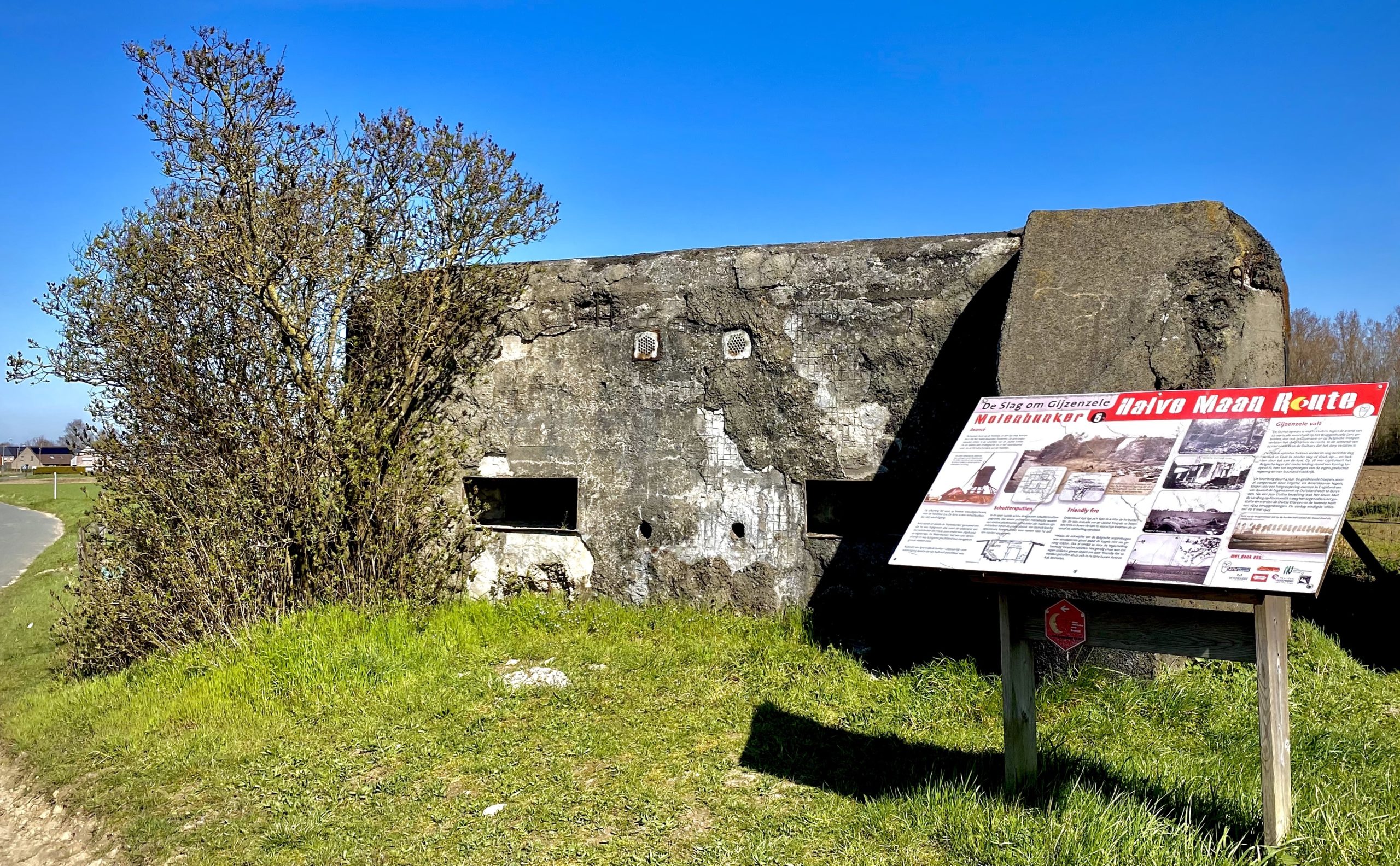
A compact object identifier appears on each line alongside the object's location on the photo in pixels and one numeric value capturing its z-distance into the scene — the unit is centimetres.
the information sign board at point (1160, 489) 266
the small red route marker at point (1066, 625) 311
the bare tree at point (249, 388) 575
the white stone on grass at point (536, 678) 512
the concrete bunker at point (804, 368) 460
